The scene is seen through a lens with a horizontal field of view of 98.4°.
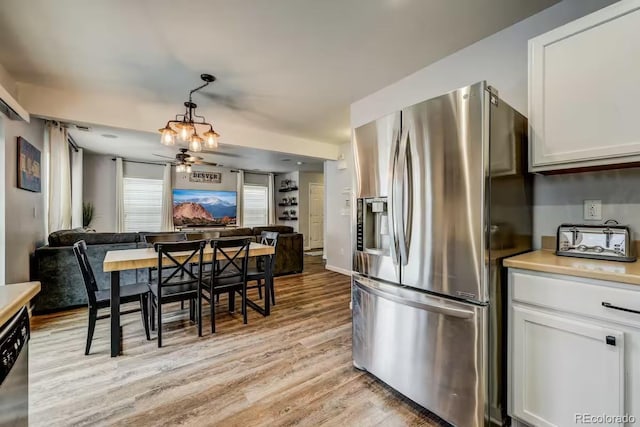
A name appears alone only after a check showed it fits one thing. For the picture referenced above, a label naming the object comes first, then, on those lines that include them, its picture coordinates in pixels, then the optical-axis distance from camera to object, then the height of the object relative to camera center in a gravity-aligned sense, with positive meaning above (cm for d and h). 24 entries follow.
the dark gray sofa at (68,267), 312 -62
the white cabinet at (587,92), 131 +63
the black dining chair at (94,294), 228 -72
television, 728 +16
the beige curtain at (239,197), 815 +49
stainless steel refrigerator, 140 -19
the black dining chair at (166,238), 333 -30
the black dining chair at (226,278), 272 -69
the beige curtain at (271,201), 877 +40
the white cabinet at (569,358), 112 -65
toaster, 145 -16
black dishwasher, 74 -46
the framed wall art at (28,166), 287 +54
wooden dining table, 227 -45
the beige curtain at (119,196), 647 +42
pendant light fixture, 271 +81
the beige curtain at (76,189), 507 +47
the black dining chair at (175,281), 241 -64
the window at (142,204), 666 +24
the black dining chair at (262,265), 318 -69
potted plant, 588 +0
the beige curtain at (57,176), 375 +53
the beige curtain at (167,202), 700 +30
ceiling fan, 496 +97
